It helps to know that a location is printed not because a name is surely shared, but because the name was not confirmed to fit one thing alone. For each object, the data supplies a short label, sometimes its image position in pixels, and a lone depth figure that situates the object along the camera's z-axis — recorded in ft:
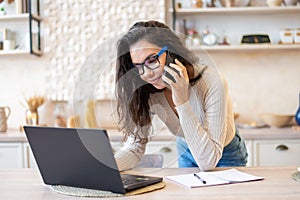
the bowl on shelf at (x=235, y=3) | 10.73
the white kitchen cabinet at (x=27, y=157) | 10.00
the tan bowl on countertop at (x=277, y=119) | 10.43
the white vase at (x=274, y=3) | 10.63
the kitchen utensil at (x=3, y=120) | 10.75
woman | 4.40
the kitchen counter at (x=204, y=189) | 4.01
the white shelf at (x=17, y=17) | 11.23
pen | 4.48
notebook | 4.45
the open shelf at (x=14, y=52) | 11.12
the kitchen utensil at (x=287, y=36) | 10.64
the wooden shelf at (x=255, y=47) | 10.47
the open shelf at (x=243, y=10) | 10.50
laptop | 3.79
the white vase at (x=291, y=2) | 10.69
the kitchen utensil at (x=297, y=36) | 10.60
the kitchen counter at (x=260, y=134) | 9.57
